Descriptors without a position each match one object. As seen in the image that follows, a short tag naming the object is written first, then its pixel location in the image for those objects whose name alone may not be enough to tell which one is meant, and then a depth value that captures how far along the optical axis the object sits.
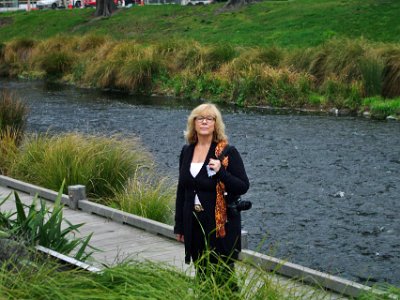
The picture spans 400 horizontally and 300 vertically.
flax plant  8.27
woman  6.94
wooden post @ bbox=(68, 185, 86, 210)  11.81
